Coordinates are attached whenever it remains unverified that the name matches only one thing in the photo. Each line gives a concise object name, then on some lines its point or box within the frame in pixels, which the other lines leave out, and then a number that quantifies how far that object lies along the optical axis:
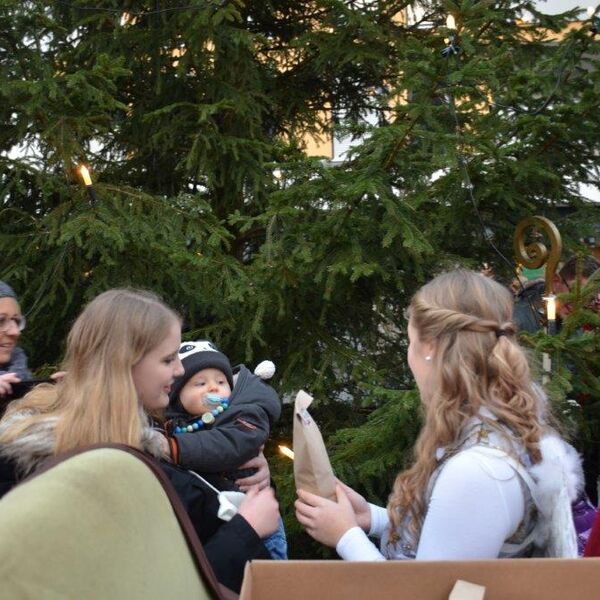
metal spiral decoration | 3.63
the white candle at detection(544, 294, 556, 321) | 3.46
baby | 2.52
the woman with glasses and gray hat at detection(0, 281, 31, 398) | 3.35
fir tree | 3.73
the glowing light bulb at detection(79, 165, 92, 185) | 4.26
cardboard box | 1.26
